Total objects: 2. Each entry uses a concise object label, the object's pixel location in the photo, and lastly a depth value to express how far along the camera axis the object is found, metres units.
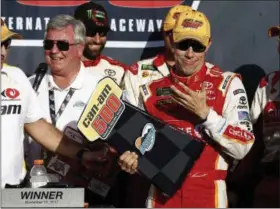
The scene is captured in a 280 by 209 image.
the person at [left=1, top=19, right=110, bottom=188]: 4.72
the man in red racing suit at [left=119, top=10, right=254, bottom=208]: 4.81
